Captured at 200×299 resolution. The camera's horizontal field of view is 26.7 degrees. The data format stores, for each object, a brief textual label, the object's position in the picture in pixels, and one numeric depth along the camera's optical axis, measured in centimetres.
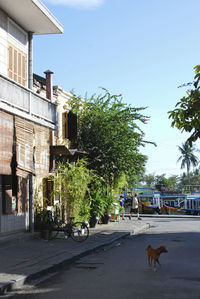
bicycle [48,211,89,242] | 1508
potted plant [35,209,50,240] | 1569
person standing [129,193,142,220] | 2870
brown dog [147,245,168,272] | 934
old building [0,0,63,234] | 1316
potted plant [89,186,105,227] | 2030
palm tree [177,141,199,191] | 8617
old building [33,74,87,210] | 1789
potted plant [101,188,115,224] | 2218
